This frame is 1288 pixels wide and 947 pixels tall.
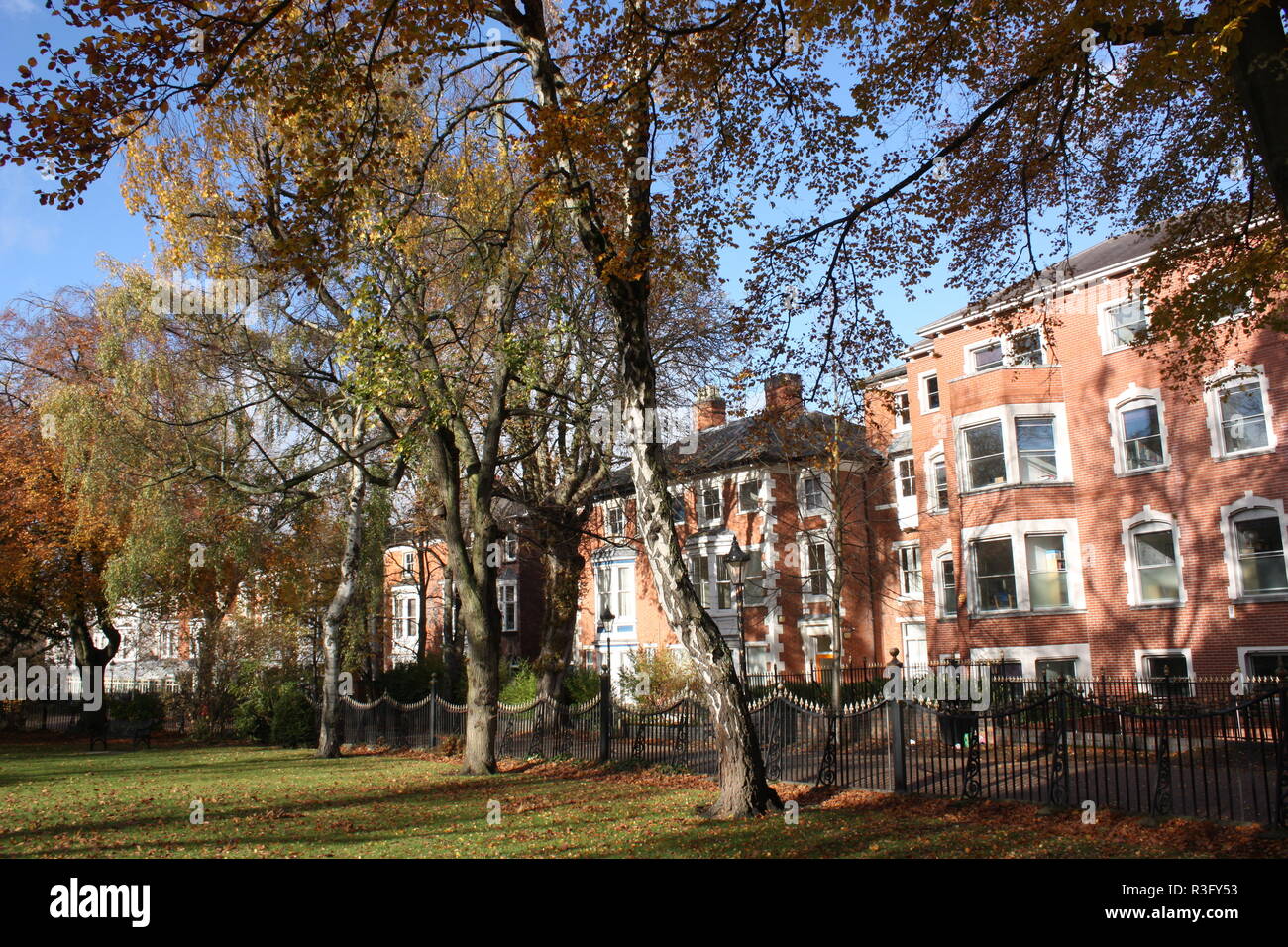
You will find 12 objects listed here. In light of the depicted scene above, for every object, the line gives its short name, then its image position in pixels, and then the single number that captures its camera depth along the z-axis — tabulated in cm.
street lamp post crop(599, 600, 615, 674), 2649
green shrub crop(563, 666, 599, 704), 3406
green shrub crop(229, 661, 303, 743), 2742
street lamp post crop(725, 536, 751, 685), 2123
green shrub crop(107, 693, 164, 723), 3419
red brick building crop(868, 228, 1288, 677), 2358
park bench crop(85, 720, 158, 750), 2745
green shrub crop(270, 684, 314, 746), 2636
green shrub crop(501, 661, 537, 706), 3134
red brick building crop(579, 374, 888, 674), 3559
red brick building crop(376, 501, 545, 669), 4469
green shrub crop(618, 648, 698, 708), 3038
